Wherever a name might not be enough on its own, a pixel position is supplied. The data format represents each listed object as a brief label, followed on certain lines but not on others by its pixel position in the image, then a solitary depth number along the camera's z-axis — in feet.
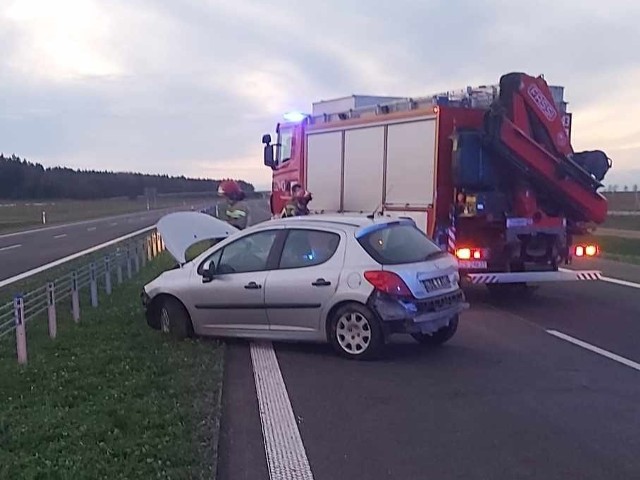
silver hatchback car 28.53
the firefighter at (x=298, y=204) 51.24
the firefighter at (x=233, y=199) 57.67
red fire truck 41.70
